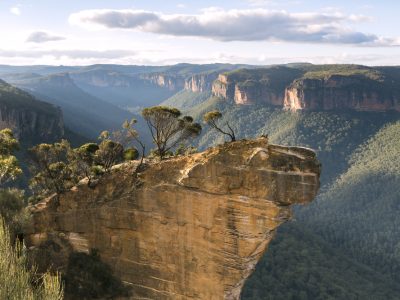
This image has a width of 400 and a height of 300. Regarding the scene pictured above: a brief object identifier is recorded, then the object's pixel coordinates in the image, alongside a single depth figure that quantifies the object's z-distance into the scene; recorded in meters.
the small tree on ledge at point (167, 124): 34.94
